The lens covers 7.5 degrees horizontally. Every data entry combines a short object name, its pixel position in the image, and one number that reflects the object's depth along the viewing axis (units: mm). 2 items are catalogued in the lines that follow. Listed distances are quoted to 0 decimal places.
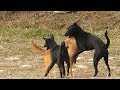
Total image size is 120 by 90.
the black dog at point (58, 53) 11808
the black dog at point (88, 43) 12005
